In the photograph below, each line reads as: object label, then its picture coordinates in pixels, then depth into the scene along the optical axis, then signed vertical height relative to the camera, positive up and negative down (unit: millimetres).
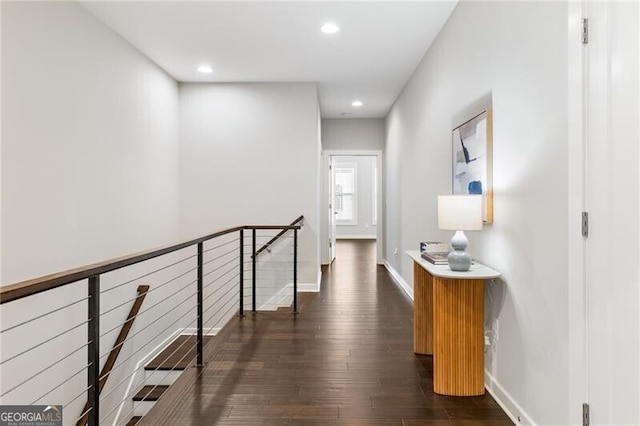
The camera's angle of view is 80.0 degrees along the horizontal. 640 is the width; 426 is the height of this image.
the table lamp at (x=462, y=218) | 2299 -60
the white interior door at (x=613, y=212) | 1321 -18
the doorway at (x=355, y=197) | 12398 +381
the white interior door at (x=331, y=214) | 7699 -103
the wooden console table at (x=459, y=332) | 2311 -757
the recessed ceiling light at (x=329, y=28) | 3460 +1678
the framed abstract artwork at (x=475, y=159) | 2432 +347
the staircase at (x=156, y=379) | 4227 -1965
